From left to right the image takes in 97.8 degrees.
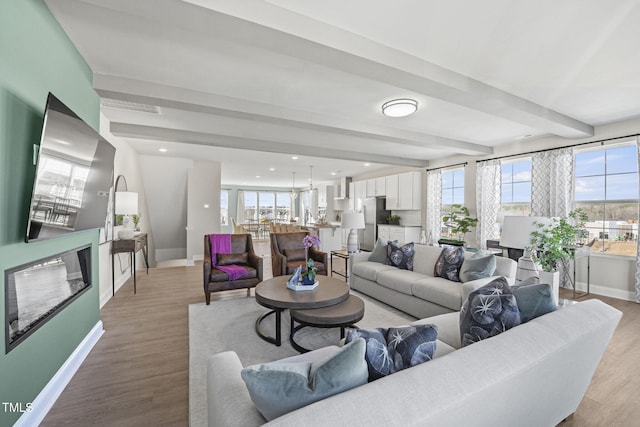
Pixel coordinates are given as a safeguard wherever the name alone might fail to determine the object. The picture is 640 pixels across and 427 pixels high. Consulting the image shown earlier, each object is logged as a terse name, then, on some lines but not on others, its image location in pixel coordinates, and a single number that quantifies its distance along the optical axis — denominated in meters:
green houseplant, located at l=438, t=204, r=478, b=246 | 5.52
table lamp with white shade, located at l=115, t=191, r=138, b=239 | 4.26
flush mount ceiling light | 3.22
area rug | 2.12
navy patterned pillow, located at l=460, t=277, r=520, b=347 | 1.49
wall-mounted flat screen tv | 1.63
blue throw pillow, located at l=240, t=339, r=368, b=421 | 0.89
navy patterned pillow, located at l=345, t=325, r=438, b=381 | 1.09
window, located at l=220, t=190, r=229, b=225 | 13.62
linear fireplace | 1.56
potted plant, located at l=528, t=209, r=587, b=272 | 2.31
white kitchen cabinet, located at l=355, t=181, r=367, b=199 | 9.04
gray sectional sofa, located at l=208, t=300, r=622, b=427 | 0.83
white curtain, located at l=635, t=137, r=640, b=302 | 3.89
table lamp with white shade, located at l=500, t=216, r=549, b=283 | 2.34
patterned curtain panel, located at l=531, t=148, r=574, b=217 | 4.53
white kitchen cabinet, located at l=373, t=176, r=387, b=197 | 8.18
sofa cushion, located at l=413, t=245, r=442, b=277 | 3.70
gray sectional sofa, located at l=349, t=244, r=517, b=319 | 2.92
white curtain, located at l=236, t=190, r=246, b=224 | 13.73
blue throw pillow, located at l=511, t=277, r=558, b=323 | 1.57
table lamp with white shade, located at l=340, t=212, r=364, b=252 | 5.27
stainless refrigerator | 8.20
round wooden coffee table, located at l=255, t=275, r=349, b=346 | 2.57
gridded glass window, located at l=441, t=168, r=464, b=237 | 6.43
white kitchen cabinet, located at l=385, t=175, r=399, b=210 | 7.73
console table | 4.09
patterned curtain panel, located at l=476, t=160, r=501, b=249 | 5.51
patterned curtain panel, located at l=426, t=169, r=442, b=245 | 6.78
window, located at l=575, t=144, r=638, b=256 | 4.06
